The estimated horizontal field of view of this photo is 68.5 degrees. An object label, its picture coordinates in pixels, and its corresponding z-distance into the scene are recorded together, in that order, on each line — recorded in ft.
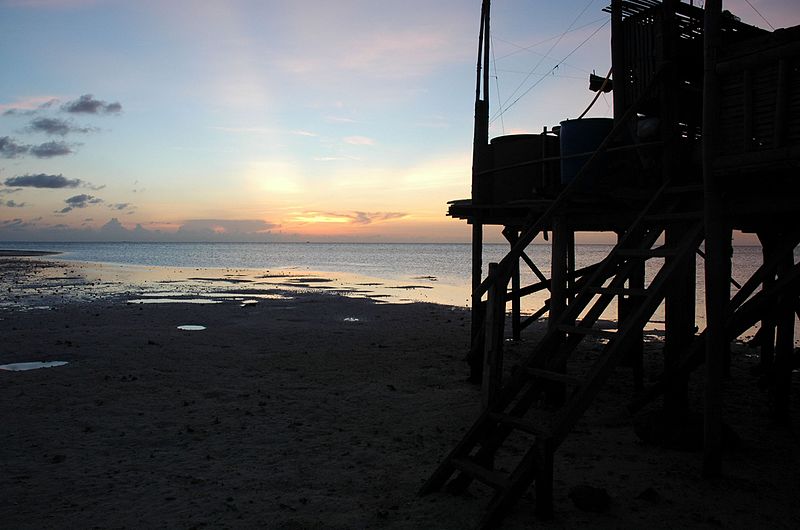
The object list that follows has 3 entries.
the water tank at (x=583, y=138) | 31.96
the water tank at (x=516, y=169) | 39.45
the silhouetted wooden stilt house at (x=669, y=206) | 20.06
